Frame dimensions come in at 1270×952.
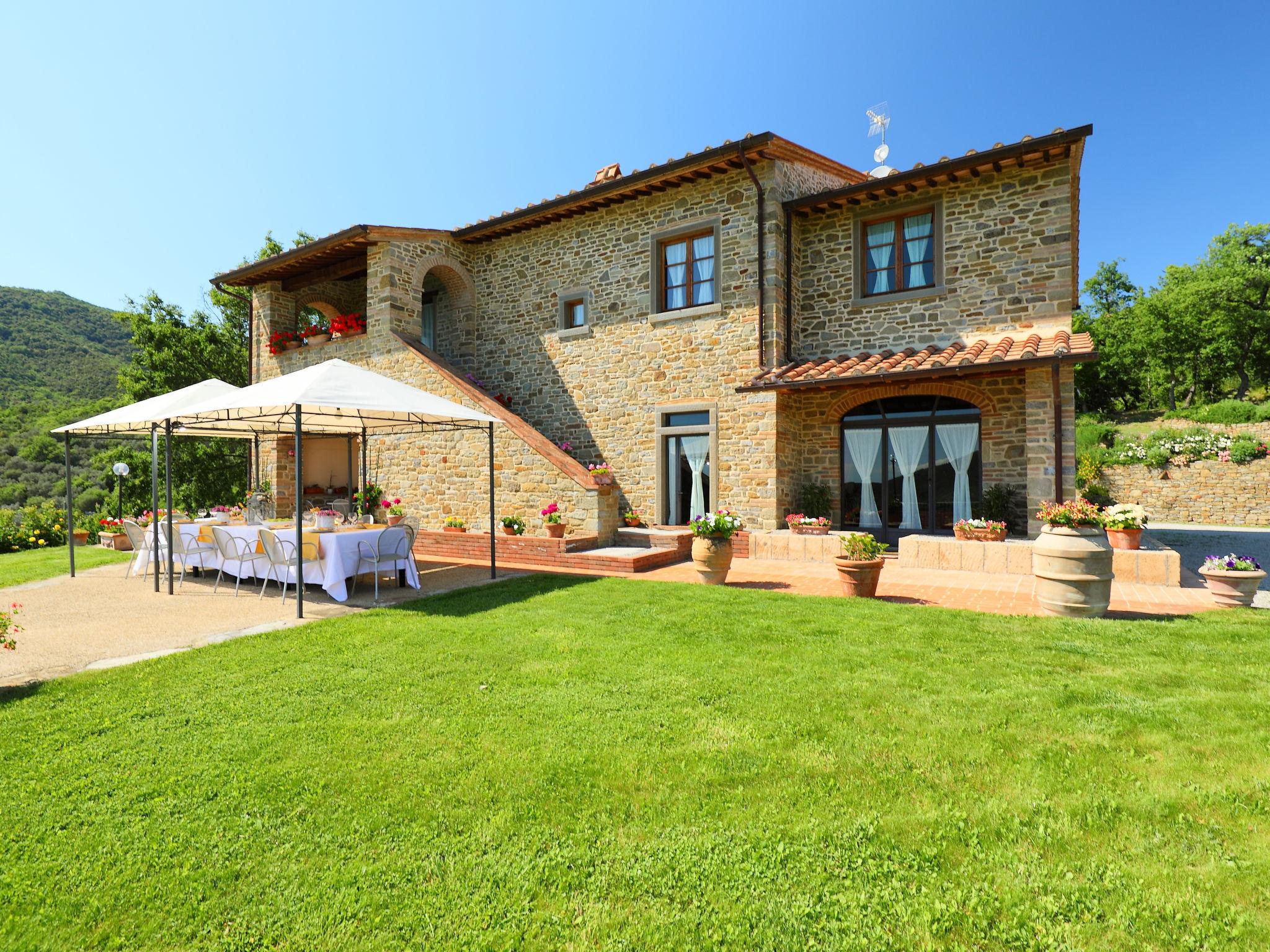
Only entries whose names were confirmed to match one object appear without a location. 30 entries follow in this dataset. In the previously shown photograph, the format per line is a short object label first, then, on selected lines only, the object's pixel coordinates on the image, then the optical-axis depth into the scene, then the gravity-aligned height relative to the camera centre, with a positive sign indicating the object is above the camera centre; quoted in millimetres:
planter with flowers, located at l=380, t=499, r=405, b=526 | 11453 -691
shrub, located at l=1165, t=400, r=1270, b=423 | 20891 +2093
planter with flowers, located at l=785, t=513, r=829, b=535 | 10273 -840
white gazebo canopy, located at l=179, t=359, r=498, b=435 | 6625 +903
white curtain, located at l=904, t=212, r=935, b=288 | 10484 +3885
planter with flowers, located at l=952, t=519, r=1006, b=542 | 8938 -826
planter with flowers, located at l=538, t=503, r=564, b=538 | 10352 -761
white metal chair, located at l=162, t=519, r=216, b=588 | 9070 -1030
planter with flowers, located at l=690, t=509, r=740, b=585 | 7996 -893
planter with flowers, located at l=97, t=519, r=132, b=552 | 12914 -1237
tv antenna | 13359 +7598
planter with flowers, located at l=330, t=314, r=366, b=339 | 14539 +3570
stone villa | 9633 +2445
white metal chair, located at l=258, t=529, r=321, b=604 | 7488 -930
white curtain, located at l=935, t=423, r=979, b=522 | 10070 +344
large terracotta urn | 5930 -934
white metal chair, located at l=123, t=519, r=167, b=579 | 9172 -964
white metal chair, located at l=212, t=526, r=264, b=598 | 8039 -958
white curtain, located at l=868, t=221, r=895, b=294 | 10828 +3920
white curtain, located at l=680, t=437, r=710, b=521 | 11438 +234
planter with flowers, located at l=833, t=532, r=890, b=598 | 7145 -1064
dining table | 7438 -999
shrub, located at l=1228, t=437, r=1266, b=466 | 18797 +666
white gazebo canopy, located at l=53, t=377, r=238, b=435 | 8398 +910
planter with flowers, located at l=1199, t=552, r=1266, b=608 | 6449 -1117
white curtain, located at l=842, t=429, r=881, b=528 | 10812 +245
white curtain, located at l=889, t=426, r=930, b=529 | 10445 +275
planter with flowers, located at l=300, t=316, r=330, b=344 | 15172 +3616
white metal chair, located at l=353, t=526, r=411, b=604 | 7641 -921
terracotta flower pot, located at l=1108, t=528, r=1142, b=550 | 8344 -892
